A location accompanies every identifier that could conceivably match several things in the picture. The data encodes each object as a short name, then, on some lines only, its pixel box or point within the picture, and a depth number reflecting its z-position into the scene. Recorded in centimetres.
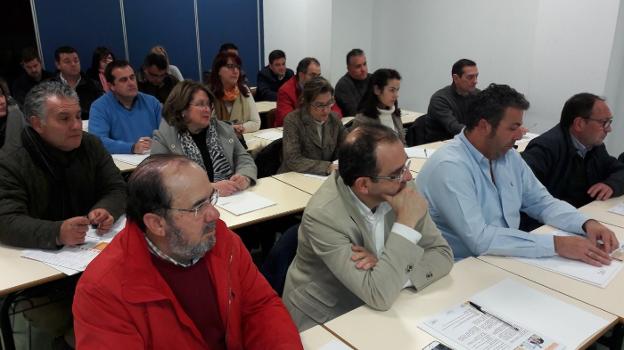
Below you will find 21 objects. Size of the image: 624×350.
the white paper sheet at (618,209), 251
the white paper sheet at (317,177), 316
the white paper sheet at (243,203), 255
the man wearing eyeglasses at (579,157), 269
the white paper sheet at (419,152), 373
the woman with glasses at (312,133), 325
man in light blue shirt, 195
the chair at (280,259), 181
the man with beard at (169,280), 122
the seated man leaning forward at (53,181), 198
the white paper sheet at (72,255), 188
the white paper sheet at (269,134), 426
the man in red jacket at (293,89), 500
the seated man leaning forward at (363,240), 155
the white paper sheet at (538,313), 143
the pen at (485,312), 144
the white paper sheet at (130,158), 340
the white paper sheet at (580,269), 176
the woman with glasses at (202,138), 289
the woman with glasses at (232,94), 446
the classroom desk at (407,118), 524
